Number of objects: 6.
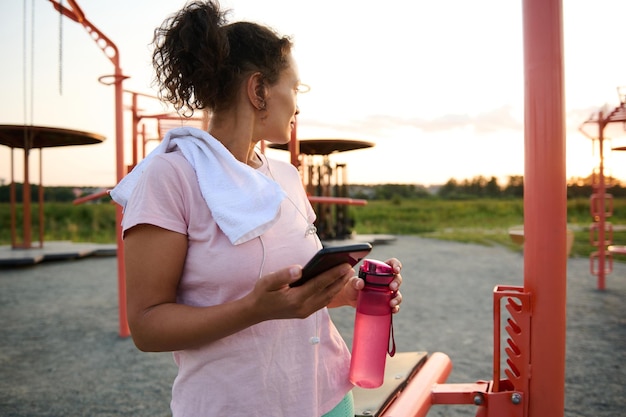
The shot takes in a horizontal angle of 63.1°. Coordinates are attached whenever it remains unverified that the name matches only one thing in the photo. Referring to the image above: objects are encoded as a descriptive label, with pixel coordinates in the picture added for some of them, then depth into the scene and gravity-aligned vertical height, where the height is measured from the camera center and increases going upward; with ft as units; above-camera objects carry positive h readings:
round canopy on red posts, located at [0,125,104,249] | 24.50 +3.77
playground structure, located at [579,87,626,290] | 16.93 +0.58
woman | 2.77 -0.20
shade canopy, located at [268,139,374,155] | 30.96 +4.11
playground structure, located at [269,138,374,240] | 31.64 +2.03
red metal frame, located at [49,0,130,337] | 11.69 +2.44
